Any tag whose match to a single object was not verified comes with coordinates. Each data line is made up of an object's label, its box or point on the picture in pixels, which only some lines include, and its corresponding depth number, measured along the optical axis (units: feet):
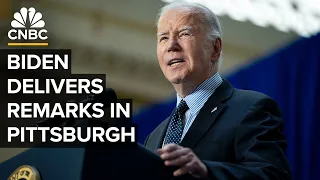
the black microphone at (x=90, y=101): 18.91
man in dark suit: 19.13
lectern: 18.53
